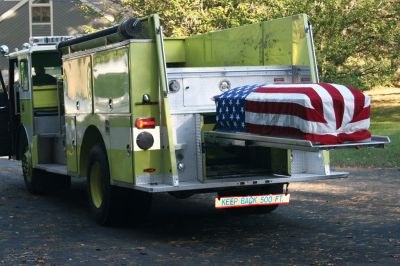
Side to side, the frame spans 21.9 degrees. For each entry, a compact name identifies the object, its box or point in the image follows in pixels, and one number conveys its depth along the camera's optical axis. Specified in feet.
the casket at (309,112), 31.64
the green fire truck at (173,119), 36.74
